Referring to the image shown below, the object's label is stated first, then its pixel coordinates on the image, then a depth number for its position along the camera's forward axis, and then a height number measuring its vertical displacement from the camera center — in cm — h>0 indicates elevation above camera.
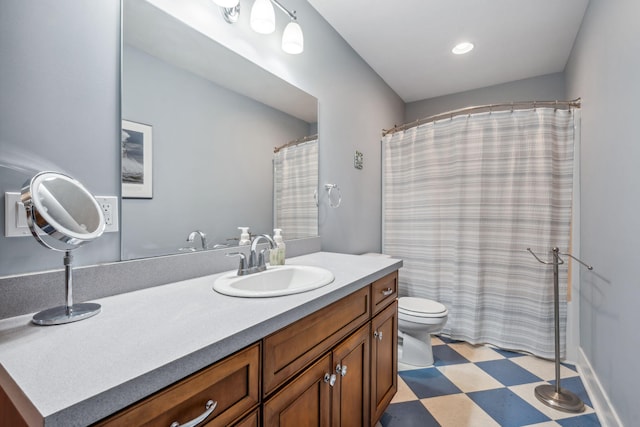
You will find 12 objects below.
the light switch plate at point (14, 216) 76 -1
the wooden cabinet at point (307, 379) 58 -45
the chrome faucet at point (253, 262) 120 -21
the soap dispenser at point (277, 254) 143 -20
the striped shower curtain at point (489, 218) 213 -3
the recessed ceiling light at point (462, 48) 233 +134
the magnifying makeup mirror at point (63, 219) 68 -2
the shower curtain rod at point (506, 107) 211 +81
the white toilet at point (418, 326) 198 -77
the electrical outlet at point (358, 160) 243 +44
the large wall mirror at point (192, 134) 104 +33
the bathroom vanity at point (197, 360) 47 -28
